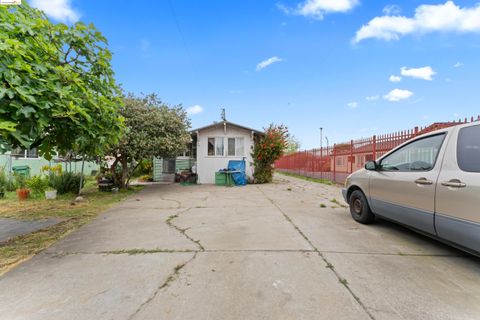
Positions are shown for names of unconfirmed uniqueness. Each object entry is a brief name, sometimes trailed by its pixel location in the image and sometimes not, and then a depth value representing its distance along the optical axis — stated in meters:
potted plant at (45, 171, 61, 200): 7.79
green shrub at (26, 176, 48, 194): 8.35
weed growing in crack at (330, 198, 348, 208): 6.31
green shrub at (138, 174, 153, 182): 14.80
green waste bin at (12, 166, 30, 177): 11.55
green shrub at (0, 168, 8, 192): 8.07
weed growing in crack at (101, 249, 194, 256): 3.22
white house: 13.16
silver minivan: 2.44
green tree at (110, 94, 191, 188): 8.88
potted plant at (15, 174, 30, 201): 8.96
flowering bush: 12.41
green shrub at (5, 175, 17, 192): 8.95
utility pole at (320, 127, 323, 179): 13.98
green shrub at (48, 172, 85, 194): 8.54
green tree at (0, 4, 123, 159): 2.60
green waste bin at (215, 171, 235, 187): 12.20
